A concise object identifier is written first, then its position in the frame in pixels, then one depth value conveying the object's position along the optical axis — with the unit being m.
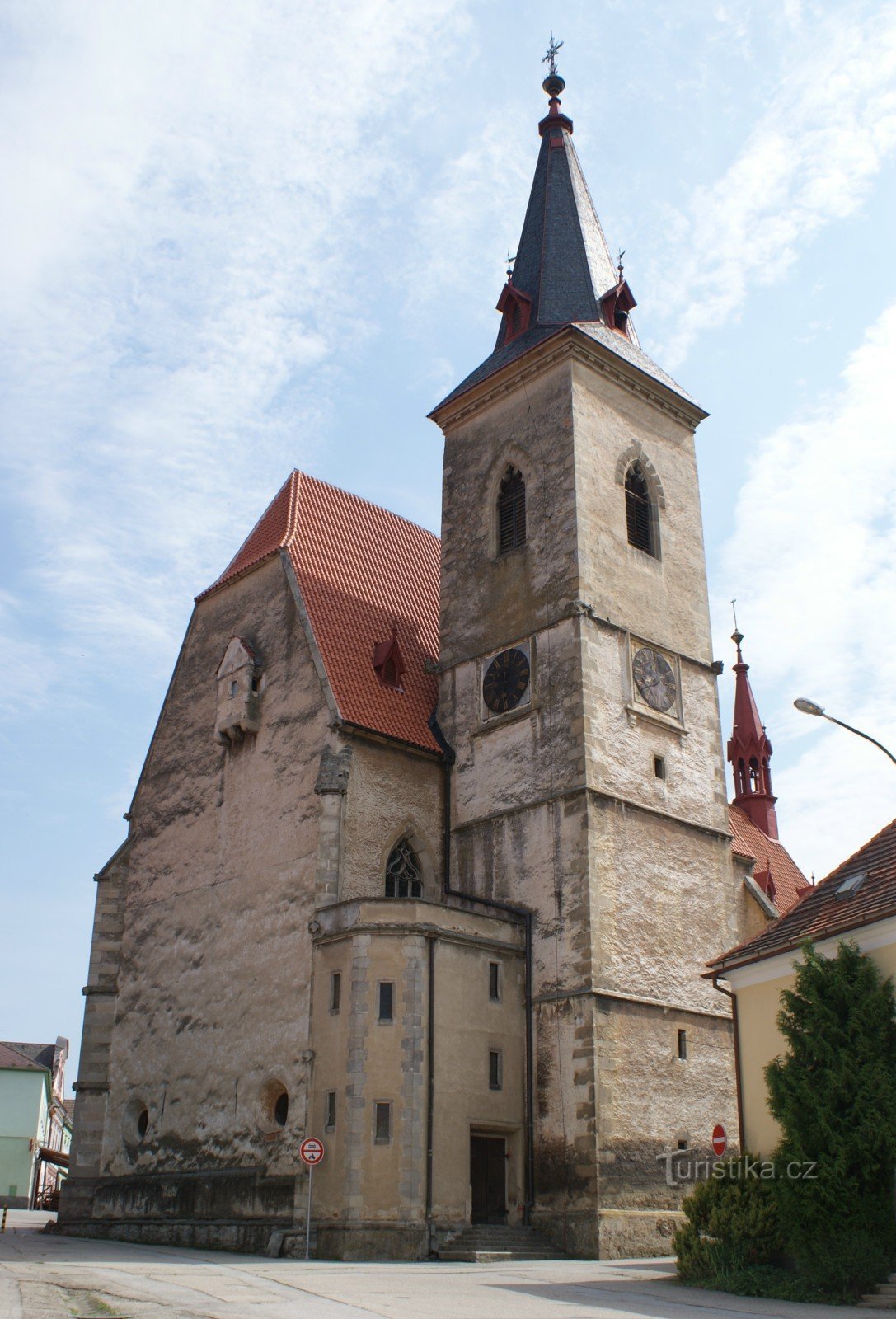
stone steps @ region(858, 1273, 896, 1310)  12.27
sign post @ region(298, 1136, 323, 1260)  17.66
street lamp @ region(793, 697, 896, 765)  13.73
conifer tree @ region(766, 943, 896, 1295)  13.02
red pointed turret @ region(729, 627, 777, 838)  39.88
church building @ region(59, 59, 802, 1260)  19.25
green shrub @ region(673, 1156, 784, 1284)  14.02
